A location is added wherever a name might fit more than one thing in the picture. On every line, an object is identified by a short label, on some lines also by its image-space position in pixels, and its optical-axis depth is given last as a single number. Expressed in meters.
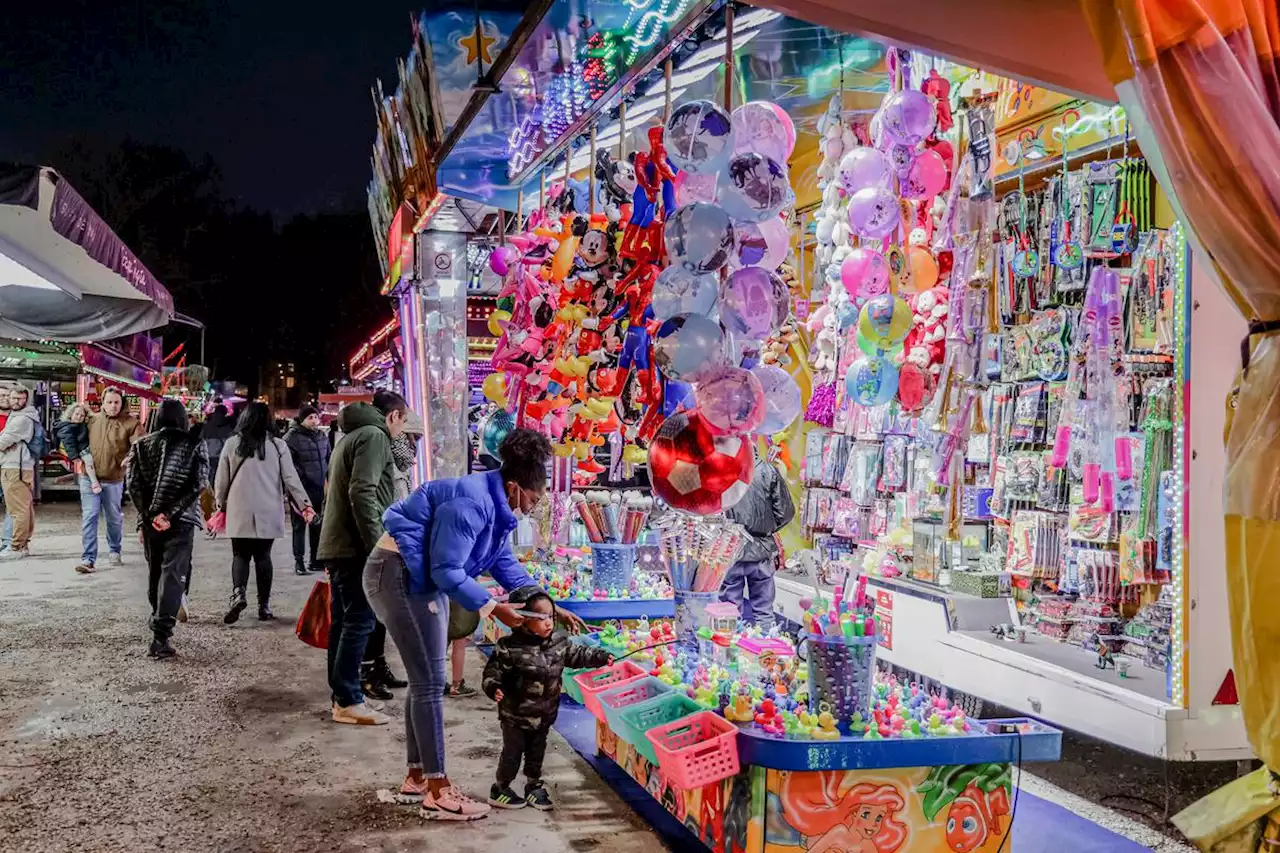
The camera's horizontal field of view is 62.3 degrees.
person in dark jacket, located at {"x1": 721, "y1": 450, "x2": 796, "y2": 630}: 7.44
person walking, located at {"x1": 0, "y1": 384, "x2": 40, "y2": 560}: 11.92
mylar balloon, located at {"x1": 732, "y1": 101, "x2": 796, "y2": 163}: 4.55
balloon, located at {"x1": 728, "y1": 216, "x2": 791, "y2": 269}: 4.46
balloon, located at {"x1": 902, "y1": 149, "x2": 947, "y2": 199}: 5.82
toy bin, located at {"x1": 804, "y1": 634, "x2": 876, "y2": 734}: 3.77
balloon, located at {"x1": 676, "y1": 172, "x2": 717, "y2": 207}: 4.61
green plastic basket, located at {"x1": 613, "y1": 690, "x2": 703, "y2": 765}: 4.26
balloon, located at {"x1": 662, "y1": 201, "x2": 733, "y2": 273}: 4.27
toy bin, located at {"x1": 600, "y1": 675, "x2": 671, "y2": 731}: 4.59
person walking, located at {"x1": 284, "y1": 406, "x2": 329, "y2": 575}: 11.09
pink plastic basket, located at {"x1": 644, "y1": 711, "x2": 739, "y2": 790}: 3.67
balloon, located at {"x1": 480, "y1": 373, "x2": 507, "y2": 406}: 7.43
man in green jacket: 5.93
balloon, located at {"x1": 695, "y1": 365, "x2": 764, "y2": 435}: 4.24
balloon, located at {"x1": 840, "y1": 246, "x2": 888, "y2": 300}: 5.89
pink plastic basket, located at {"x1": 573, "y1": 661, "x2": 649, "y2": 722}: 4.79
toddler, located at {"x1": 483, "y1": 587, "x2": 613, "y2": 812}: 4.68
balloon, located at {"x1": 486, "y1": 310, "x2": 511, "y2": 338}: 7.46
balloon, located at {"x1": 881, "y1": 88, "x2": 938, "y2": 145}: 5.52
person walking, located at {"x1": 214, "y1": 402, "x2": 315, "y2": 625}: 8.88
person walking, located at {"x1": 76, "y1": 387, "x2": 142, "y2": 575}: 11.69
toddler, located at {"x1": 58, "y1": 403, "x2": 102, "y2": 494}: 12.20
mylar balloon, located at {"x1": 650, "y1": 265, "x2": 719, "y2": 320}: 4.42
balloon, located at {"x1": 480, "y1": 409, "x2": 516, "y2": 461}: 7.48
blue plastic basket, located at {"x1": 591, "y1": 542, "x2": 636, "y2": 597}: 6.50
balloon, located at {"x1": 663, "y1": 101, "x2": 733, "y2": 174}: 4.27
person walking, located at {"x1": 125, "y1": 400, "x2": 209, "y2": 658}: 7.68
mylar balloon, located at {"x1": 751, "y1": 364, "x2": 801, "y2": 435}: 4.58
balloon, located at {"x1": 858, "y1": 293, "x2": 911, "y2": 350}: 5.79
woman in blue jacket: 4.35
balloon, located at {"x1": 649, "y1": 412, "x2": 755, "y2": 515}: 4.29
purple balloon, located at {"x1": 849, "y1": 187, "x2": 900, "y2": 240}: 5.62
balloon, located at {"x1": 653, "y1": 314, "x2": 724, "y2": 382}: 4.29
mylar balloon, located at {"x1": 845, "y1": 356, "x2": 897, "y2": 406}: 6.24
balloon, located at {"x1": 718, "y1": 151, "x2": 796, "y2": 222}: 4.32
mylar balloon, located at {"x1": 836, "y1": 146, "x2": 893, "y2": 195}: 5.66
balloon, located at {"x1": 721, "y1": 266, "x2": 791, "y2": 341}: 4.40
